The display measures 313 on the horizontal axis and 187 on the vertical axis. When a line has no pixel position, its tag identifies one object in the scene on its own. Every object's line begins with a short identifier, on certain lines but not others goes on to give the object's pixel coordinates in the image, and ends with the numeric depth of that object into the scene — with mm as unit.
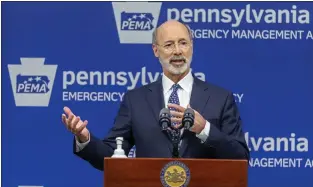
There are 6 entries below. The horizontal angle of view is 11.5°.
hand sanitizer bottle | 5881
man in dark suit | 6504
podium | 5626
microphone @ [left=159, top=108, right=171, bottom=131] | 5781
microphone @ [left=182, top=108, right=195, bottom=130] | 5767
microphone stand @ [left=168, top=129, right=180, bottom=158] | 5826
